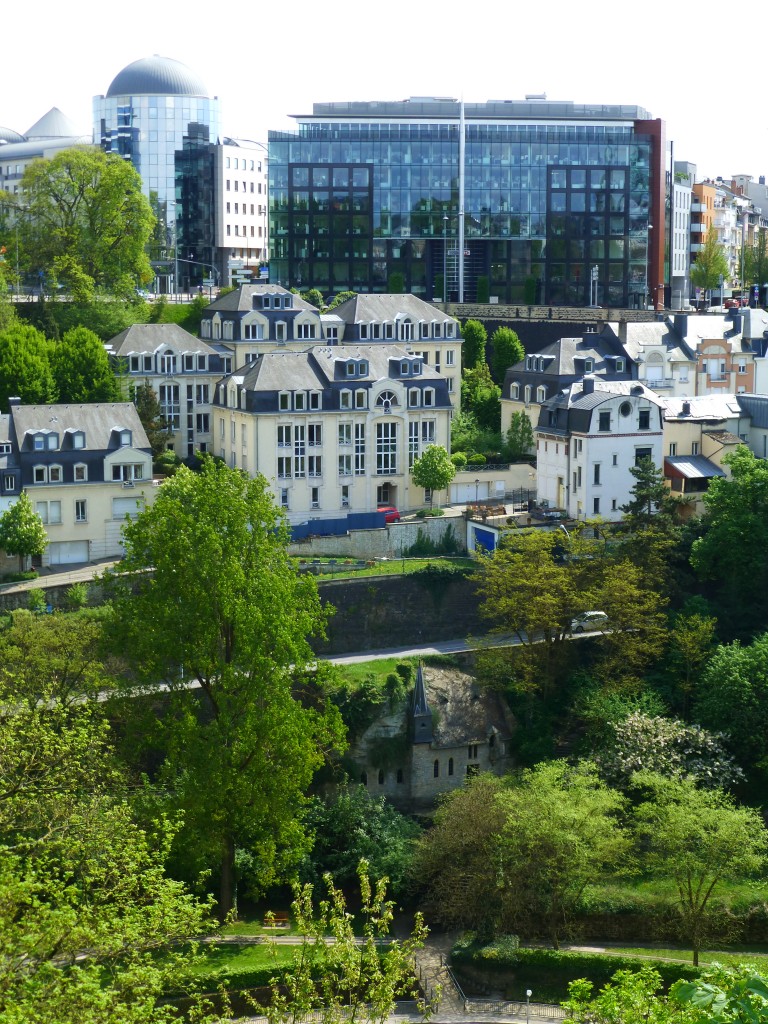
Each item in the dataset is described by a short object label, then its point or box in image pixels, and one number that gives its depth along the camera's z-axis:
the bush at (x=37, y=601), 70.19
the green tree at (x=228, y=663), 55.09
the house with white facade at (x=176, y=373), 91.50
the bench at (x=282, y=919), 57.11
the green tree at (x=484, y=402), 97.94
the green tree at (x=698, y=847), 55.78
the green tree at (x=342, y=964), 34.50
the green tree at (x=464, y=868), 57.16
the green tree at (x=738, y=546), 73.75
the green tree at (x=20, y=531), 73.56
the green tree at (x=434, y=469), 84.56
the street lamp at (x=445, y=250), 126.43
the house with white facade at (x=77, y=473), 77.31
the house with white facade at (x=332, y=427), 83.81
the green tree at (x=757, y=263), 145.88
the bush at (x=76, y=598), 70.25
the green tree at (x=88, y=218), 104.62
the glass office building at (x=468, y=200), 125.38
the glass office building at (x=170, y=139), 144.88
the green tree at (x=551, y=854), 56.53
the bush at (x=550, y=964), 54.38
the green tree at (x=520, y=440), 91.69
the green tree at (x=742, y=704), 65.44
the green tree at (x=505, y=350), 104.88
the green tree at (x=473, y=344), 106.81
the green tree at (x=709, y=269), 139.62
